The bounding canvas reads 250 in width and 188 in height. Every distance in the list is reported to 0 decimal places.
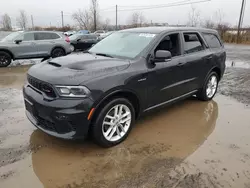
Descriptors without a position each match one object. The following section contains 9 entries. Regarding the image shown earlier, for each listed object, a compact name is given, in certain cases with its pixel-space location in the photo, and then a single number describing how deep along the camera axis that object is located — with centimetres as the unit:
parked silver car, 1031
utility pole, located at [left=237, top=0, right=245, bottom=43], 2675
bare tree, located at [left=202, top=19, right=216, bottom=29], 3407
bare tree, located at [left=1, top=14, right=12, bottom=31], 7231
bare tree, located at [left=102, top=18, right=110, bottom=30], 5373
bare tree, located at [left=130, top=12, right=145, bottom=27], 5295
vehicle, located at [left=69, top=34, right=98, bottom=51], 1706
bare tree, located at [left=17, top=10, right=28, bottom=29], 6984
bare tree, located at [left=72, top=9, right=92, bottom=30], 4662
